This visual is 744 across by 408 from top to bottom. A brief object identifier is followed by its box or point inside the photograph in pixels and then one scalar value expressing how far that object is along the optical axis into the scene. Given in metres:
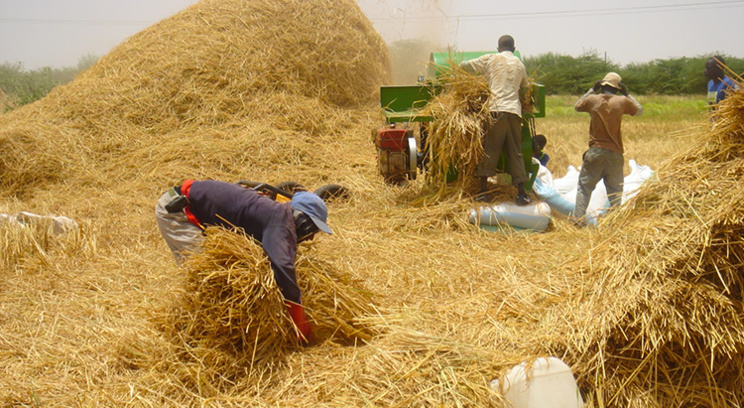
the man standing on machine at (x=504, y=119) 5.87
